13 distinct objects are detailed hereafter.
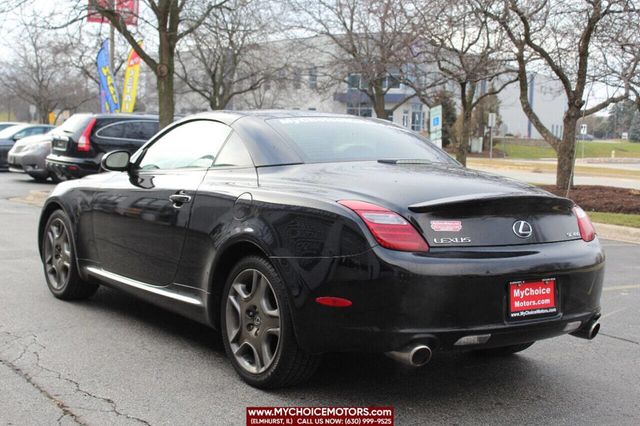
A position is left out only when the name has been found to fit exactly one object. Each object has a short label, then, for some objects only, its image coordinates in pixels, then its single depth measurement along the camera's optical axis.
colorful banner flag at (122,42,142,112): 25.12
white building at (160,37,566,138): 29.23
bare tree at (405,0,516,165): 15.52
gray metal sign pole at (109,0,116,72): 25.80
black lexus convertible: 3.50
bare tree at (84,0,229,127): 15.93
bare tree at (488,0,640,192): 13.84
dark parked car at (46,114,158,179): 16.75
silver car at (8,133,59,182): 20.42
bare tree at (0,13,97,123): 46.03
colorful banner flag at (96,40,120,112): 25.83
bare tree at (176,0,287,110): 28.42
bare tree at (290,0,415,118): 19.17
